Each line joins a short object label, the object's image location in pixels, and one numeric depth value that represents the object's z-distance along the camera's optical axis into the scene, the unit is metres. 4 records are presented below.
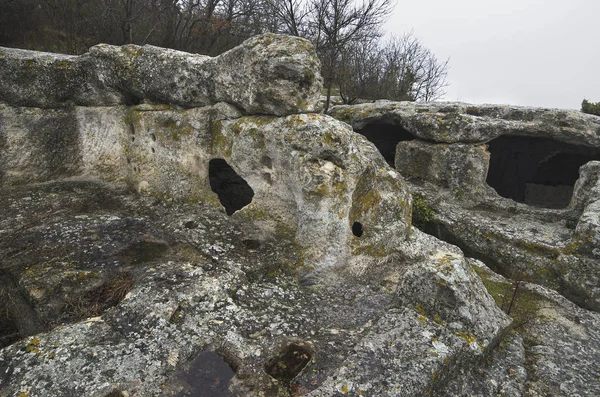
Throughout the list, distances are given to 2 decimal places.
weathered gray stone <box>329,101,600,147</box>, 8.50
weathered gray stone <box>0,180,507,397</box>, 3.09
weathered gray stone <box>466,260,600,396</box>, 3.56
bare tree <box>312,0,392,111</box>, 16.05
